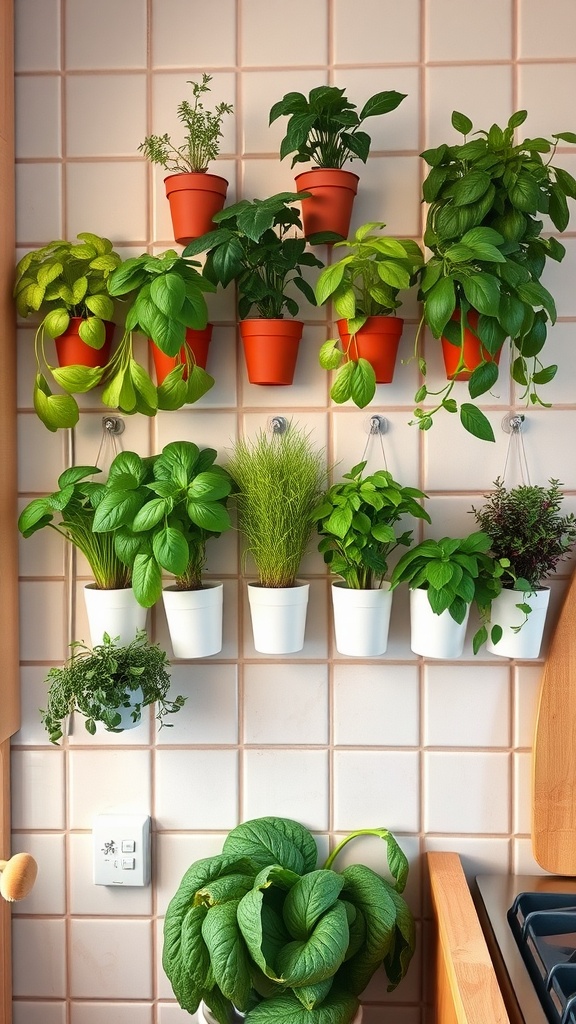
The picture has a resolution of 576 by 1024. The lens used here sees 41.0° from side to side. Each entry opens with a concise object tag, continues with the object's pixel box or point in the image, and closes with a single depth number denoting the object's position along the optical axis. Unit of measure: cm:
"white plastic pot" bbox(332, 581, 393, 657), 112
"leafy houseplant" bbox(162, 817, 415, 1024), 101
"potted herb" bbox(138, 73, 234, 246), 114
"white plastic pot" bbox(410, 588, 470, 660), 112
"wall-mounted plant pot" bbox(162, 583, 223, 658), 113
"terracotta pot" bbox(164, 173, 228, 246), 113
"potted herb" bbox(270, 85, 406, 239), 108
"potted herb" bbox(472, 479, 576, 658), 111
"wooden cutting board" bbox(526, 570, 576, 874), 120
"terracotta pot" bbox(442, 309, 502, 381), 111
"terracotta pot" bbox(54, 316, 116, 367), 116
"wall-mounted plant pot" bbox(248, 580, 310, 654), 112
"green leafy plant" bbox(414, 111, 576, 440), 105
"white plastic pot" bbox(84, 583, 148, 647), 115
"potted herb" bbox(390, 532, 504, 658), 108
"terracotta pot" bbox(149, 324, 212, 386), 115
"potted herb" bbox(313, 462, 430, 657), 109
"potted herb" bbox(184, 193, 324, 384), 109
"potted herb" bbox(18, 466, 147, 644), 115
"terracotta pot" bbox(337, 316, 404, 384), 113
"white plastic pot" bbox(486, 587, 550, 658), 113
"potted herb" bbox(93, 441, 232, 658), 108
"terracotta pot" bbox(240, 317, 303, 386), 113
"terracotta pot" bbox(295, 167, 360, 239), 113
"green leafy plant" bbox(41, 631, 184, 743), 108
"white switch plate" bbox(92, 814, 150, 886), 122
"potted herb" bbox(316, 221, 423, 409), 108
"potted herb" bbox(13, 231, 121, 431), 114
